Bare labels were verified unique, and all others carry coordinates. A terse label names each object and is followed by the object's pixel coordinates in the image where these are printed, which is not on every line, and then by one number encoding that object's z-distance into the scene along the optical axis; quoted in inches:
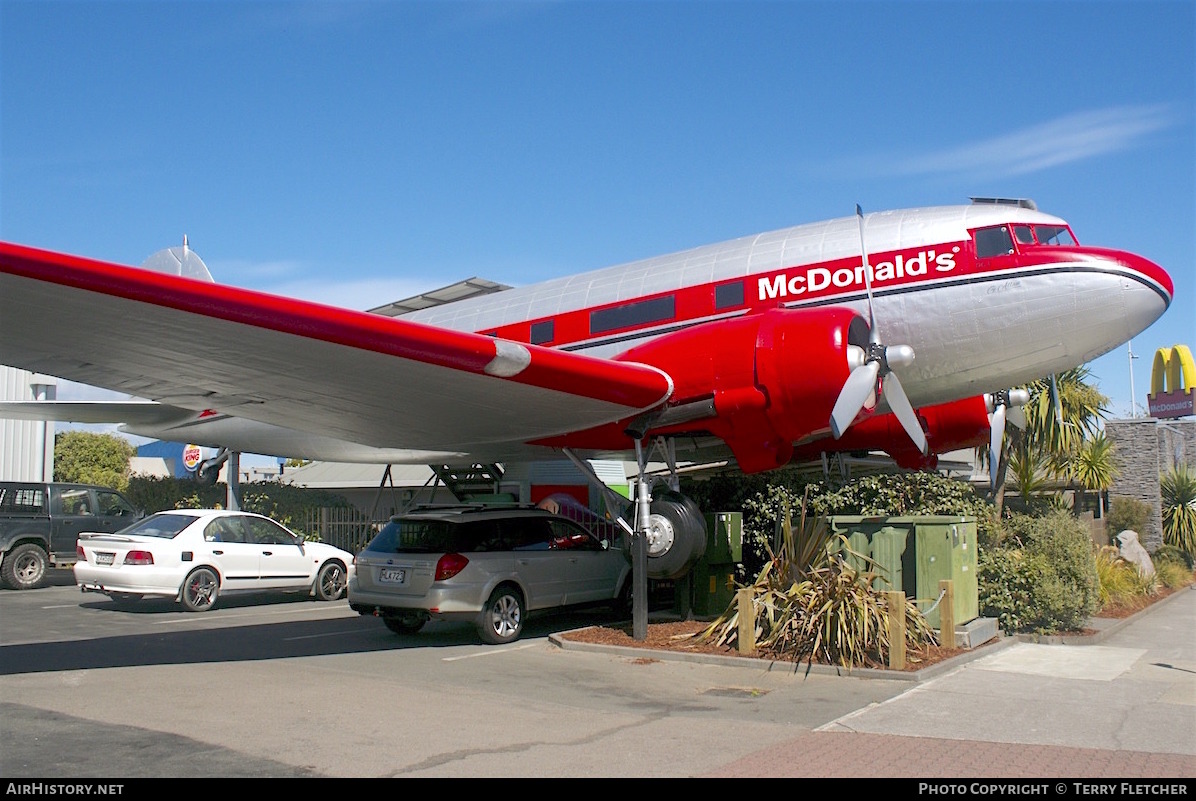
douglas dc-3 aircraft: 359.9
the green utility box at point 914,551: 451.2
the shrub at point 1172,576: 805.9
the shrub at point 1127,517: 958.4
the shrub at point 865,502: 547.8
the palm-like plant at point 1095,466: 834.8
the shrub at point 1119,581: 626.5
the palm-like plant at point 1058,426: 751.7
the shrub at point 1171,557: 886.0
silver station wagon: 450.3
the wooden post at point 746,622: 422.6
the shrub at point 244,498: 930.7
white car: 576.4
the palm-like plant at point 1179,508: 1005.2
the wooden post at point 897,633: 384.2
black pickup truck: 733.9
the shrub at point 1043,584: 500.1
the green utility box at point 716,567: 528.4
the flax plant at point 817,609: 397.7
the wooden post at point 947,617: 429.1
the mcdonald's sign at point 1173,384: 1995.6
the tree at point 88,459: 1658.5
